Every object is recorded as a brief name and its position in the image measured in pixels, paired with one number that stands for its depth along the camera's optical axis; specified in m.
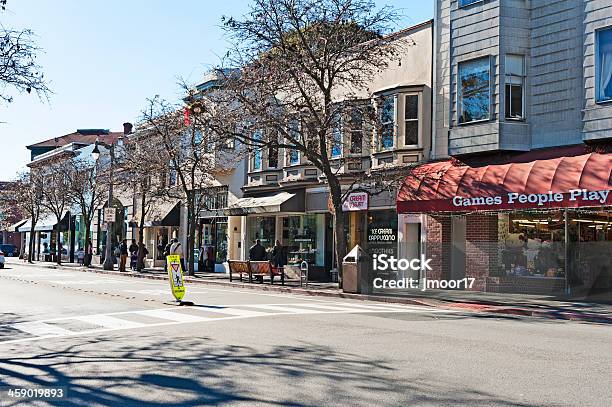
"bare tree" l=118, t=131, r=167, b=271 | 34.78
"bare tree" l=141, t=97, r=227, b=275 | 32.97
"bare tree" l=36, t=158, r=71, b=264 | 49.00
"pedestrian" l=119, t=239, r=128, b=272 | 38.81
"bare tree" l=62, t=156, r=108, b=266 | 45.22
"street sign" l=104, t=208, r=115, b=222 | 39.71
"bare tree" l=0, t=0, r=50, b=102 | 14.84
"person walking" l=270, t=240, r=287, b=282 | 28.47
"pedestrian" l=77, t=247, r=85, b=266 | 48.49
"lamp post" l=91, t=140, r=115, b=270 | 39.81
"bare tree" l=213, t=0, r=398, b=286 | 22.20
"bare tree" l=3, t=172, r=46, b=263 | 52.88
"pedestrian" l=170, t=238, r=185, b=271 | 26.88
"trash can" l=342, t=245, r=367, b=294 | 21.73
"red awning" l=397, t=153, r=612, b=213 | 17.61
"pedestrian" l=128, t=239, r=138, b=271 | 41.28
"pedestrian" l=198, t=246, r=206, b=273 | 37.06
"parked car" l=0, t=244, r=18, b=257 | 73.81
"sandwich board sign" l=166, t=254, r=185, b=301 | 17.34
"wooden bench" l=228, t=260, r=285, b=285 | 26.09
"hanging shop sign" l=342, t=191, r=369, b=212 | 26.52
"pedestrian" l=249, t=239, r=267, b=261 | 28.81
